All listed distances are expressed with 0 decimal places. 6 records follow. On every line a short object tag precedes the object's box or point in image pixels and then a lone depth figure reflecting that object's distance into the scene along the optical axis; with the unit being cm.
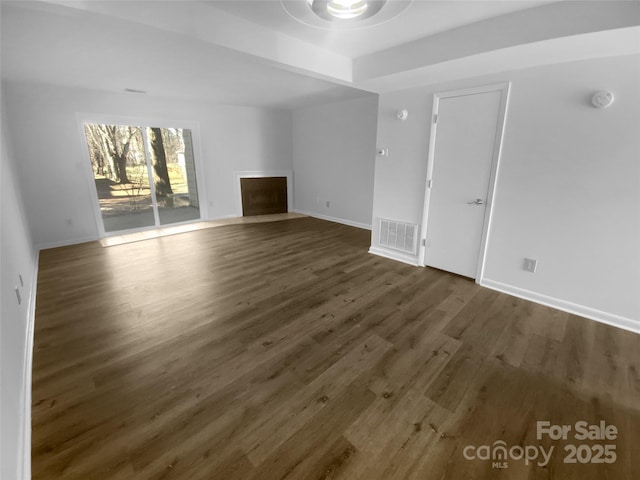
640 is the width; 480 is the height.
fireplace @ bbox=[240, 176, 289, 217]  687
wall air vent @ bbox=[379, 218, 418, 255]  390
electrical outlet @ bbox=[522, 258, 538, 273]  294
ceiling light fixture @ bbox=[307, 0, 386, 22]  188
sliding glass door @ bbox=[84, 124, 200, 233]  502
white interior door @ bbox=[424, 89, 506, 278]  305
